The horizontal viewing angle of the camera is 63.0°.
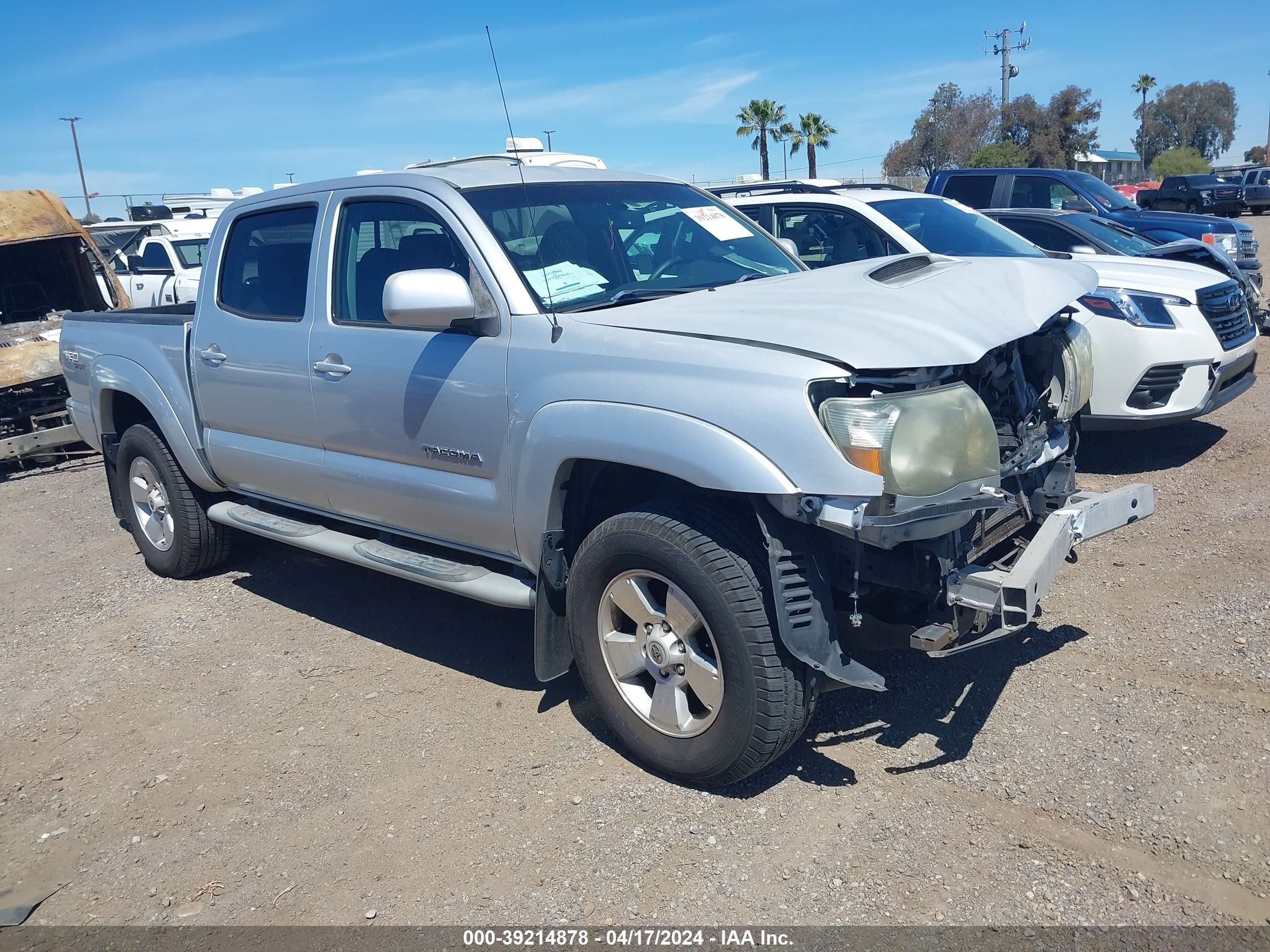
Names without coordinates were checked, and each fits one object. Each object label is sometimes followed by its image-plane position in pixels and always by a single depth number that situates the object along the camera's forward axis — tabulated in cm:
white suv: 657
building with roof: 5706
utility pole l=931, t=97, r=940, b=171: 5694
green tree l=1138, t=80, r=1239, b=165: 9175
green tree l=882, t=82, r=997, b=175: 5628
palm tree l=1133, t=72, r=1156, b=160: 8962
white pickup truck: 1477
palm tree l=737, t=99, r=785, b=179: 4812
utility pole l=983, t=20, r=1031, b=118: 4606
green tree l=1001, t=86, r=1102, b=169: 5497
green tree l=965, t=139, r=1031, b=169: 4988
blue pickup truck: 1292
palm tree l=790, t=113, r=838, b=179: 4831
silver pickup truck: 305
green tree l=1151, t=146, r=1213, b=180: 6844
